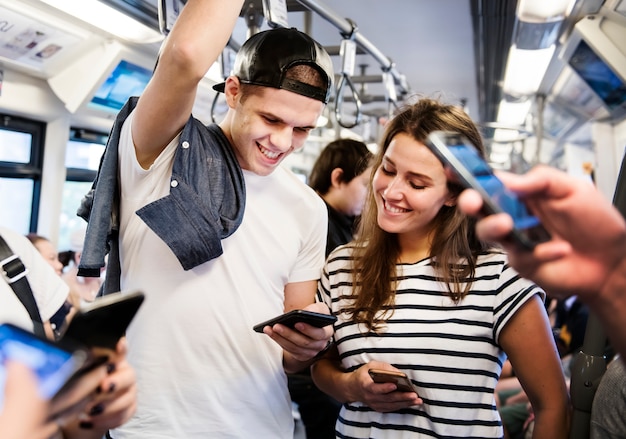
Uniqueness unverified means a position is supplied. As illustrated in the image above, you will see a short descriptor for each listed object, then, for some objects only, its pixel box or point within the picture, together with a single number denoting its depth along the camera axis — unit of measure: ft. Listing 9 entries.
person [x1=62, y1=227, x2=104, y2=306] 14.84
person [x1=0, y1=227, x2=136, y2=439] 2.29
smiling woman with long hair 4.82
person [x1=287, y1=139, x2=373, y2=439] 9.96
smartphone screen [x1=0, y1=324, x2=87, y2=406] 2.43
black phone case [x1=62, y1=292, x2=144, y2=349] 2.78
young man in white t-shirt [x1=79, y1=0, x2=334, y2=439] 4.58
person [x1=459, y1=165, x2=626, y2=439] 2.25
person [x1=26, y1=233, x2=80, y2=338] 12.46
